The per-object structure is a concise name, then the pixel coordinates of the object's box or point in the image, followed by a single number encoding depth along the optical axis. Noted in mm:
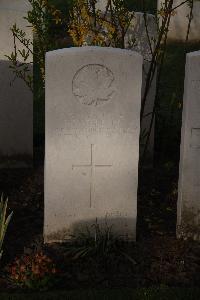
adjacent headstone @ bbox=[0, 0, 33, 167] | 6453
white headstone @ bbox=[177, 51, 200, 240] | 4457
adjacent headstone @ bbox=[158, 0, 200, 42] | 12172
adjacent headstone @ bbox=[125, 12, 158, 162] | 6457
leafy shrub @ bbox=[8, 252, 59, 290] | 4055
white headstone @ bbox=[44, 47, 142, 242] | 4383
